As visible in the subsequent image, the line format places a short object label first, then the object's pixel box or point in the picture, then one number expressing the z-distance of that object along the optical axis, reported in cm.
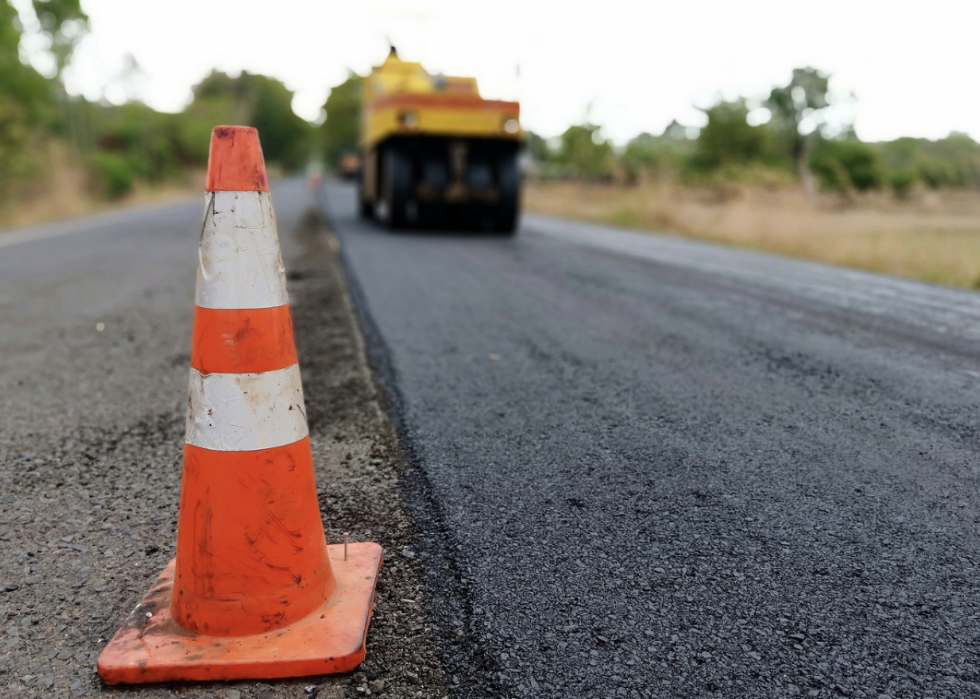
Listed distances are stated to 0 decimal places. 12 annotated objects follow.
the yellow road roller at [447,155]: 1028
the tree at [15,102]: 1836
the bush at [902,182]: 2784
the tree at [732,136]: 3997
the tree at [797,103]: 4400
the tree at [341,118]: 8556
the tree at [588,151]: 3453
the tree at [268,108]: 9169
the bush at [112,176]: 2812
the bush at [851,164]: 3494
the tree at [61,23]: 2548
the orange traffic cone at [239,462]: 162
